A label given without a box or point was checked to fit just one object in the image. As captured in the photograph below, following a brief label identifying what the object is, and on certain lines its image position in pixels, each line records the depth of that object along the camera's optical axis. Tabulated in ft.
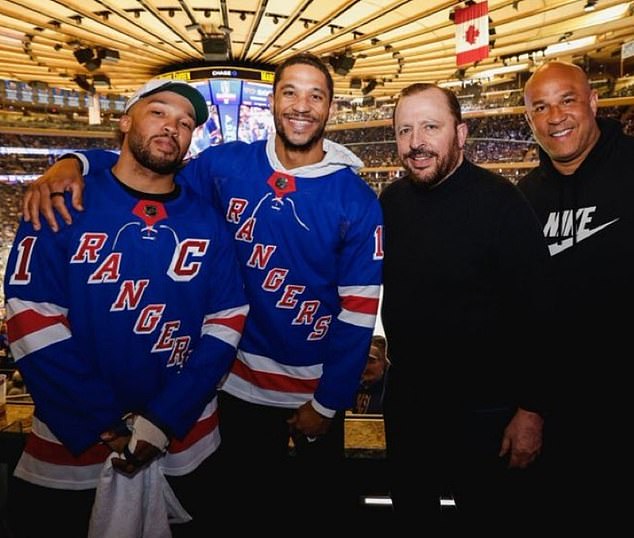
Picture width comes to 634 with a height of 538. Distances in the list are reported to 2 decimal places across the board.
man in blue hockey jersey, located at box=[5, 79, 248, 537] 4.50
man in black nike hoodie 5.66
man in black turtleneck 4.98
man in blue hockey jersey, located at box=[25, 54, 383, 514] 5.22
